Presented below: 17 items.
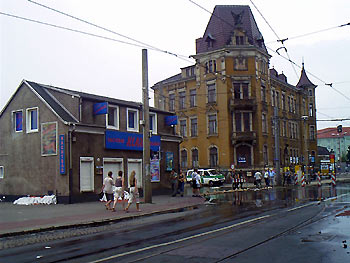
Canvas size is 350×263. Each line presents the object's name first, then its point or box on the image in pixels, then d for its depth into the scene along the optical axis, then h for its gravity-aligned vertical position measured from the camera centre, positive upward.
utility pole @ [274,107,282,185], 41.28 +0.67
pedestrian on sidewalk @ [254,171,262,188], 38.22 -1.06
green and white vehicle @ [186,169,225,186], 44.28 -1.04
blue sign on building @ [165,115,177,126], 30.56 +3.48
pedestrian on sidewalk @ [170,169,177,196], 26.83 -0.67
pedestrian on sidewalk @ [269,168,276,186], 40.35 -1.02
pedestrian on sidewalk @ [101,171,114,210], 18.22 -0.61
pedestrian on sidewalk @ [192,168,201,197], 28.22 -0.97
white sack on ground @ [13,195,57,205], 22.80 -1.49
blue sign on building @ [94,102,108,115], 24.09 +3.55
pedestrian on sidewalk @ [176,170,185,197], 27.17 -1.01
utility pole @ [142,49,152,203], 21.28 +1.47
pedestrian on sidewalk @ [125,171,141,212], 18.13 -0.73
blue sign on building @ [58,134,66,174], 22.75 +0.94
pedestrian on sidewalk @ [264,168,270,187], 39.34 -1.12
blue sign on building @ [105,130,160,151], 25.19 +1.81
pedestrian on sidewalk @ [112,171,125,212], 17.92 -0.70
